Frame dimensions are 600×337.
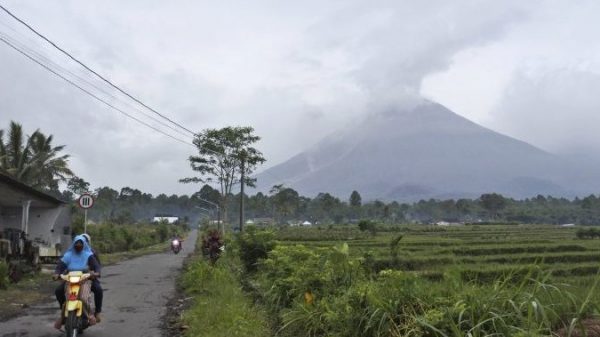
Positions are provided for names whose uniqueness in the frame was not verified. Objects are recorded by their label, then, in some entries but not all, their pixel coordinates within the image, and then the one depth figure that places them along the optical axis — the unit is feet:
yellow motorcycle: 24.58
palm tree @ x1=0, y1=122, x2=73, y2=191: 101.60
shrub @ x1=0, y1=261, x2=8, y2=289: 44.26
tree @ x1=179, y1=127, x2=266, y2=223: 107.14
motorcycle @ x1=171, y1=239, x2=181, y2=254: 117.91
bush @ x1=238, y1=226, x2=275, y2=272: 46.50
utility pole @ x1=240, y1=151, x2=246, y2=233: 97.27
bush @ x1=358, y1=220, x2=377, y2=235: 186.72
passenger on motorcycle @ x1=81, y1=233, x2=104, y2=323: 28.05
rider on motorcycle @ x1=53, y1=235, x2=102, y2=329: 26.66
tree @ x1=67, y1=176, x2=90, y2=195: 256.09
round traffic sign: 59.57
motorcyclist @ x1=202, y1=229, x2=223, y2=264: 66.18
